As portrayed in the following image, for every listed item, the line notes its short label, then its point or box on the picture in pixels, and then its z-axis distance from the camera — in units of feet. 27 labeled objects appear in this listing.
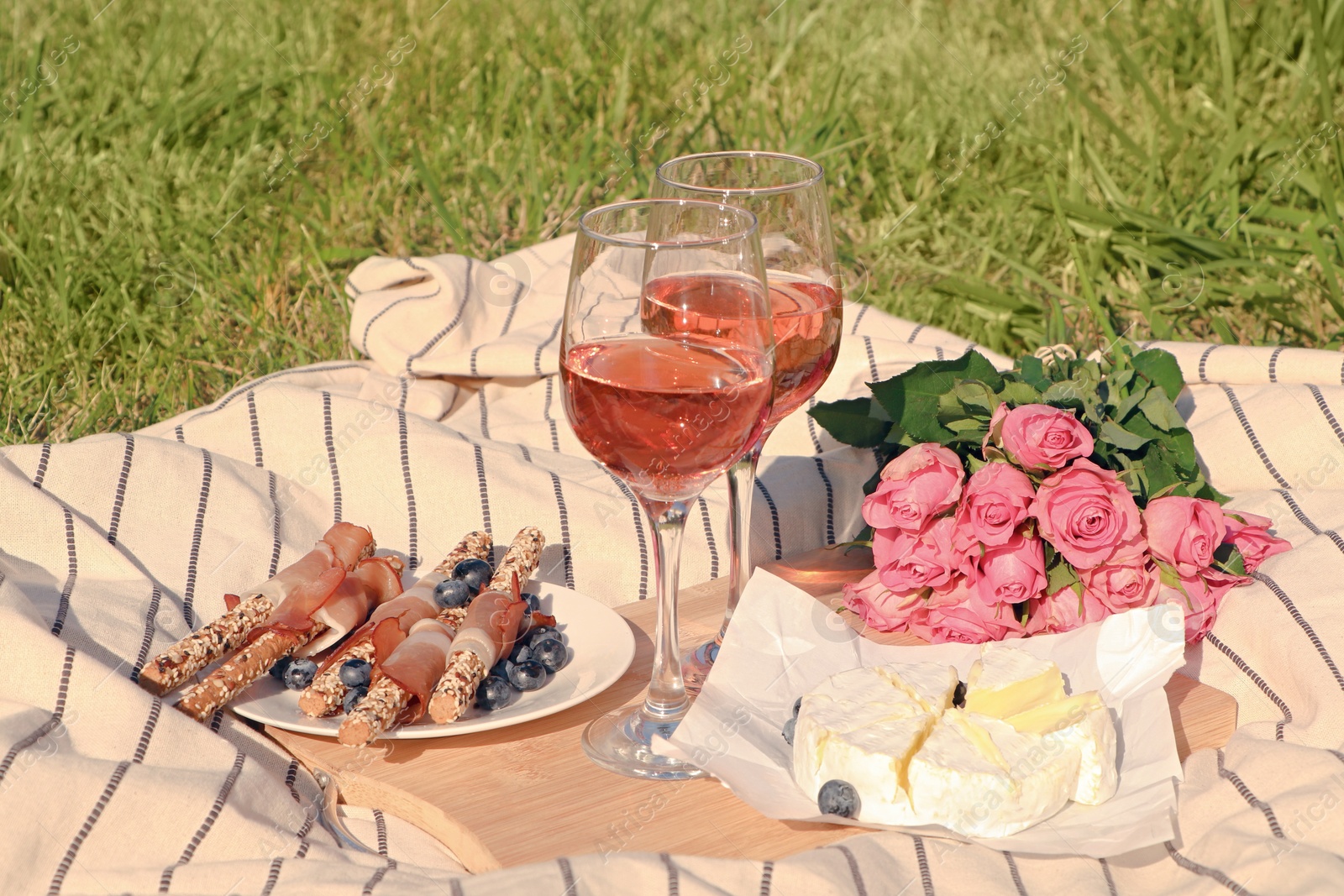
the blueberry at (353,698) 3.20
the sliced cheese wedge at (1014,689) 3.07
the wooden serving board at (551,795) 3.00
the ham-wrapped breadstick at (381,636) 3.19
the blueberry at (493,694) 3.22
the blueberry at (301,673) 3.28
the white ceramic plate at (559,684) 3.17
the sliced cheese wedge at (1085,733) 2.99
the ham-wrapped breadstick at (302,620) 3.19
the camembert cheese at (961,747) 2.94
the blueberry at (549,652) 3.32
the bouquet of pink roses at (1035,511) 3.37
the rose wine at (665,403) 2.92
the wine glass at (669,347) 2.92
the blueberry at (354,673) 3.21
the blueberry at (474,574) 3.47
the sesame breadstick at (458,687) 3.14
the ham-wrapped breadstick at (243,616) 3.24
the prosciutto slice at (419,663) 3.17
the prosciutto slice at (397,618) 3.31
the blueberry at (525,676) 3.27
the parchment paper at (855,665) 2.97
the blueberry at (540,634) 3.34
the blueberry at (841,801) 2.96
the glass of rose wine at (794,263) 3.23
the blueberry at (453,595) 3.44
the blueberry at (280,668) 3.31
